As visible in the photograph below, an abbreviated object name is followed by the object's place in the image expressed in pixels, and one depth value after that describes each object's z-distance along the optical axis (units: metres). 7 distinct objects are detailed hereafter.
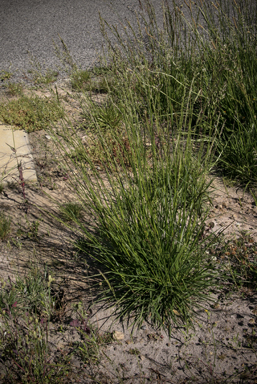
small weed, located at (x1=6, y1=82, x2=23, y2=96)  4.79
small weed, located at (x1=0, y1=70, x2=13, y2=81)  5.38
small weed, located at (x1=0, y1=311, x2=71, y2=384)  1.73
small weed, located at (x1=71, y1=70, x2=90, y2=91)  4.85
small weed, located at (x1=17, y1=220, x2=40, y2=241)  2.70
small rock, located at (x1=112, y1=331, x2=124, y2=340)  2.01
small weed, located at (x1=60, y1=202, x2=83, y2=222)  2.86
